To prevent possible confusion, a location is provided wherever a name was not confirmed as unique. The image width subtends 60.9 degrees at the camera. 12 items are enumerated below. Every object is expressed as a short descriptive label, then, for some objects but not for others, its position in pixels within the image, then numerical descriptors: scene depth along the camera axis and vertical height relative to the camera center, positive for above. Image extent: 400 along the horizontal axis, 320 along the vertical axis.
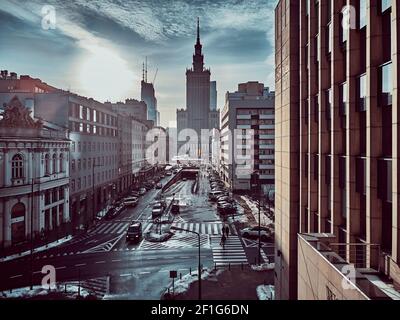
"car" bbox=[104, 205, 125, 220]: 46.60 -7.57
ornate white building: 32.62 -1.62
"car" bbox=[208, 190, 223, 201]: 61.67 -6.60
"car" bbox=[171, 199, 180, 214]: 49.46 -7.13
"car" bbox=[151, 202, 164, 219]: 45.66 -7.07
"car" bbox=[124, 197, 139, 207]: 54.91 -6.86
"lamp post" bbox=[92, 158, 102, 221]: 48.17 -2.55
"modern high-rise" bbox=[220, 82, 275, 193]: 71.12 +4.28
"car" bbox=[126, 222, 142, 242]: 34.59 -7.56
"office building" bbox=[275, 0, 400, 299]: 9.59 +0.44
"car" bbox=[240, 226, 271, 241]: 35.34 -7.85
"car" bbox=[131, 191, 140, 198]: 66.06 -6.76
